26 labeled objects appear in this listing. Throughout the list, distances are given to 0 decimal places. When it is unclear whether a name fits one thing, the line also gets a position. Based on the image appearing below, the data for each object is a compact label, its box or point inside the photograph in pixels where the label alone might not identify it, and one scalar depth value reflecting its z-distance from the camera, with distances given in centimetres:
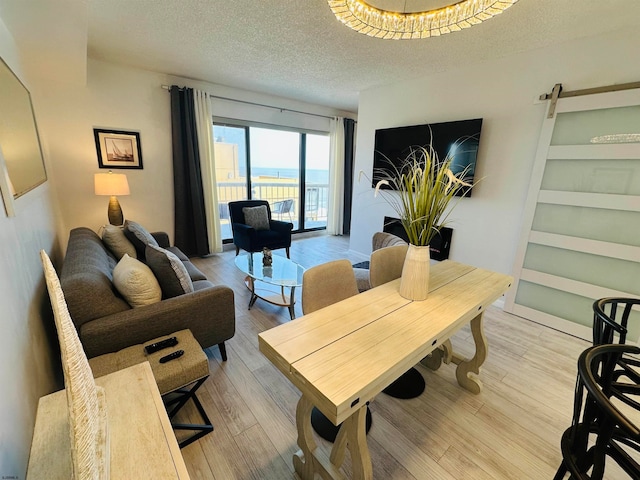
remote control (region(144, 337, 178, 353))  148
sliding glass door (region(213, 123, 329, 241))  459
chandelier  143
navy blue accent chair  390
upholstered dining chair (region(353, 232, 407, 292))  246
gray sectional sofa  144
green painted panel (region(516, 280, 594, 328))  247
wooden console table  78
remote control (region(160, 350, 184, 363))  142
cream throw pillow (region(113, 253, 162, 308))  161
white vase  141
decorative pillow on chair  427
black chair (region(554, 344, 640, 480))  68
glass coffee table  257
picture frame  340
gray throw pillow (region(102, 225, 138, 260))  250
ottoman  135
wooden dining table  89
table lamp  315
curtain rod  398
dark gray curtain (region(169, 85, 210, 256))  372
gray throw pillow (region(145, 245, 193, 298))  176
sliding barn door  216
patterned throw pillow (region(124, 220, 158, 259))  252
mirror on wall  135
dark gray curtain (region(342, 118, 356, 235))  557
